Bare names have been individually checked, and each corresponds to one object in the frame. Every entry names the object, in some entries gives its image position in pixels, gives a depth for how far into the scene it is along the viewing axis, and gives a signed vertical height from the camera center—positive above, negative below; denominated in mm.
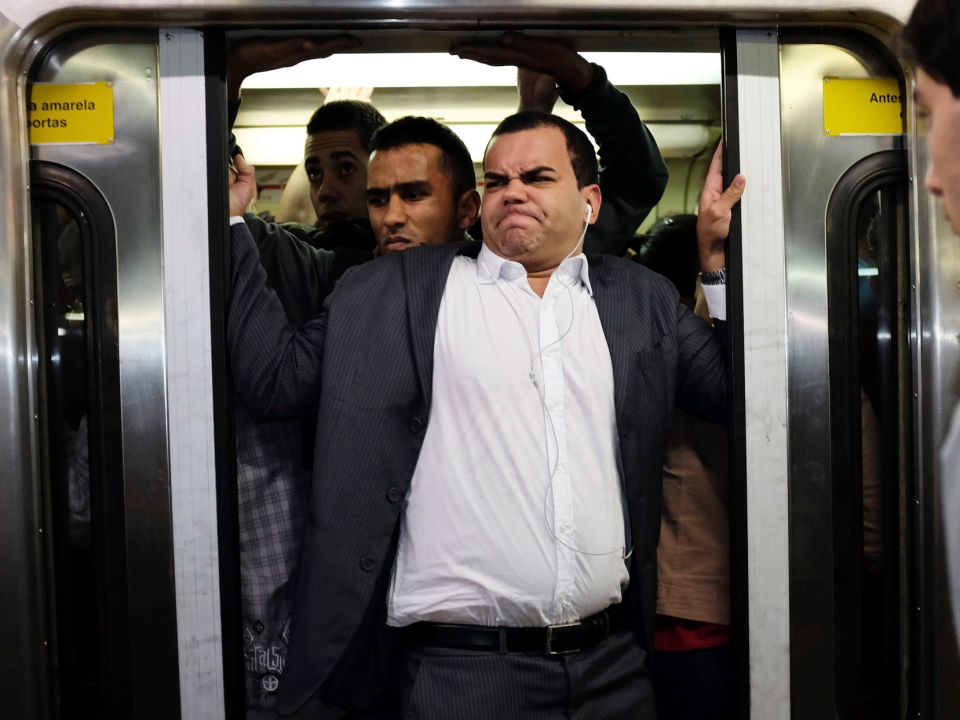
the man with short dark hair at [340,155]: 3084 +738
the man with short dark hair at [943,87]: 1245 +383
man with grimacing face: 1962 -261
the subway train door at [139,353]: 1983 +14
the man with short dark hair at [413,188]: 2561 +506
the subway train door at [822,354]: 2096 -35
